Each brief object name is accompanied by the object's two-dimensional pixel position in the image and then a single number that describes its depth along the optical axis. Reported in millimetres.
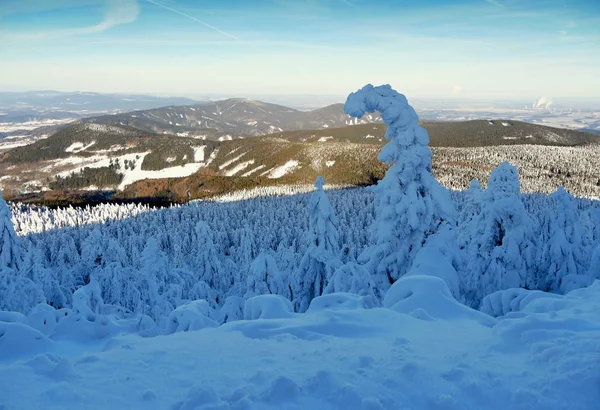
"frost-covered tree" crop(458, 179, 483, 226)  26875
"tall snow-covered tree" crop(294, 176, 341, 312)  22812
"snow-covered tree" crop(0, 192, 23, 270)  31203
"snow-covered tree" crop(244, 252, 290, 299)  22938
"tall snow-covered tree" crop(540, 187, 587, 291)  21812
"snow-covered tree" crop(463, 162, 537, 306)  20750
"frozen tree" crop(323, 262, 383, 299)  15734
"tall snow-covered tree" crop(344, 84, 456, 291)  14938
